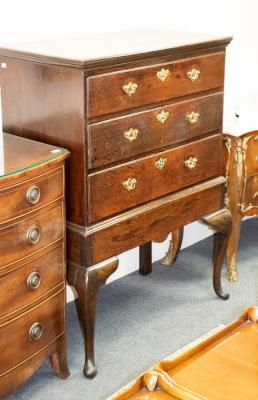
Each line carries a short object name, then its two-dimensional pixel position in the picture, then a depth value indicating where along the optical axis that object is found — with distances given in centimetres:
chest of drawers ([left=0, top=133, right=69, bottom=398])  234
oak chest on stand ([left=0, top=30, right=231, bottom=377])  256
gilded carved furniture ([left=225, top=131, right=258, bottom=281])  363
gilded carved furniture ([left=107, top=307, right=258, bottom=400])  174
